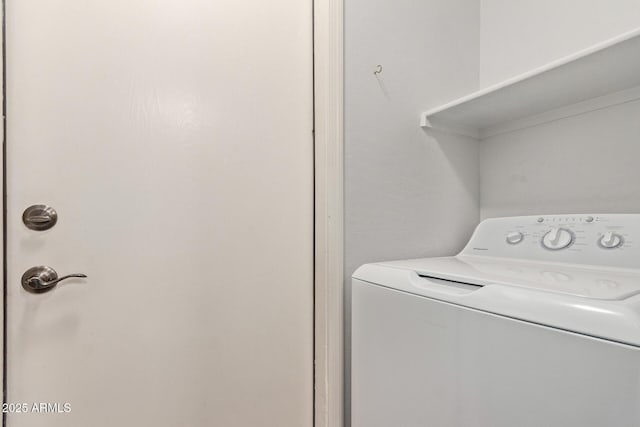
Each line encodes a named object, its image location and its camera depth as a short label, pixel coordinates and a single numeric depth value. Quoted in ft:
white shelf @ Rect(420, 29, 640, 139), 2.32
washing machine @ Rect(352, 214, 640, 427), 1.31
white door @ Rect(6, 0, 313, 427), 2.45
